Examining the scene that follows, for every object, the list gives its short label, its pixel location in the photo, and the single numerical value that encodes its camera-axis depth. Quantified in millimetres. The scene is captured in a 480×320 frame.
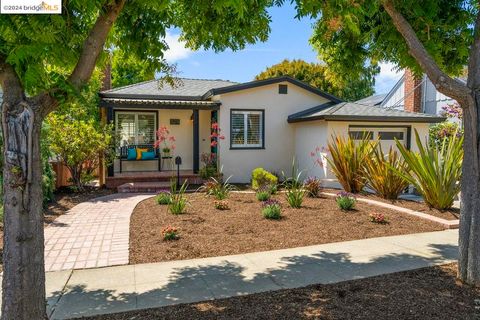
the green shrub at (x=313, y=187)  10336
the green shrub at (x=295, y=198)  8797
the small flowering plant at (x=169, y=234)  6148
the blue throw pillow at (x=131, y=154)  14415
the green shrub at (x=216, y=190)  9805
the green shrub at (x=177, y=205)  8164
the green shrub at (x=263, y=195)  9805
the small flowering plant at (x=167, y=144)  15110
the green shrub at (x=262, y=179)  12188
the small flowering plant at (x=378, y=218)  7521
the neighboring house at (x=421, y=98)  18142
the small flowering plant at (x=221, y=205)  8773
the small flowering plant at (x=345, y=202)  8531
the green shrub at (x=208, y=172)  13180
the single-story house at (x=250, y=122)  13062
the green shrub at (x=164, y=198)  9230
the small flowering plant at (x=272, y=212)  7730
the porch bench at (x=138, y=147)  14516
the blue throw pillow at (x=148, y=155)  14569
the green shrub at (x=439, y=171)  8352
